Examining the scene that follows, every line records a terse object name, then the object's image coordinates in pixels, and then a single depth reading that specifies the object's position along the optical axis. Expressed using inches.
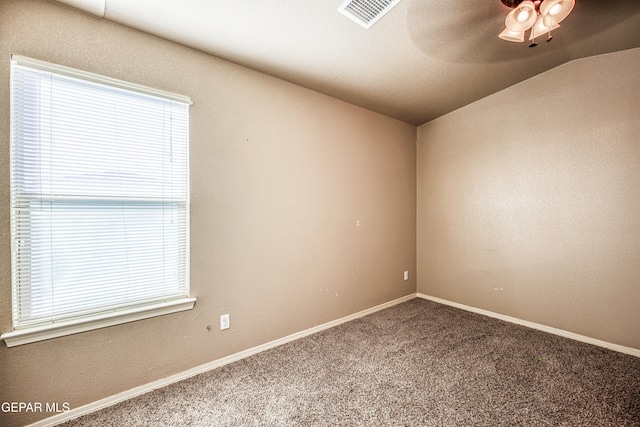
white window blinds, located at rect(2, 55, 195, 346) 58.5
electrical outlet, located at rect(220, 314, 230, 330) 84.1
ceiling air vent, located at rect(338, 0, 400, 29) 64.9
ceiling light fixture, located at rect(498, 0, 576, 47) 58.8
